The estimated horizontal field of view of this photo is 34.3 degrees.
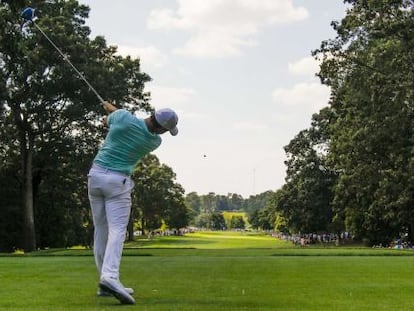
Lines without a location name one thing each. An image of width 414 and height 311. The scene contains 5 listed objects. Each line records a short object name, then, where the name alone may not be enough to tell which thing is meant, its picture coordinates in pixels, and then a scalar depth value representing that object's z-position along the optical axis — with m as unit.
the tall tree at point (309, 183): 90.06
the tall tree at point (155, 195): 108.31
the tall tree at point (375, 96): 35.62
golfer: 7.83
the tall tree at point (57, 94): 42.78
